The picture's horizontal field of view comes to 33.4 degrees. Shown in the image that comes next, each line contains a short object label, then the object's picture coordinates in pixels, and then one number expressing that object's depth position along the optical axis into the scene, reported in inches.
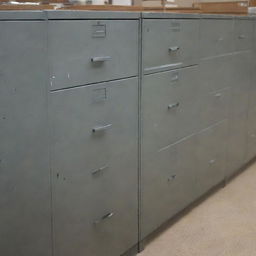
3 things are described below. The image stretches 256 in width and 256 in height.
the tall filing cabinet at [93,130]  56.4
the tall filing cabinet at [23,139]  48.8
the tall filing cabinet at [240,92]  106.5
